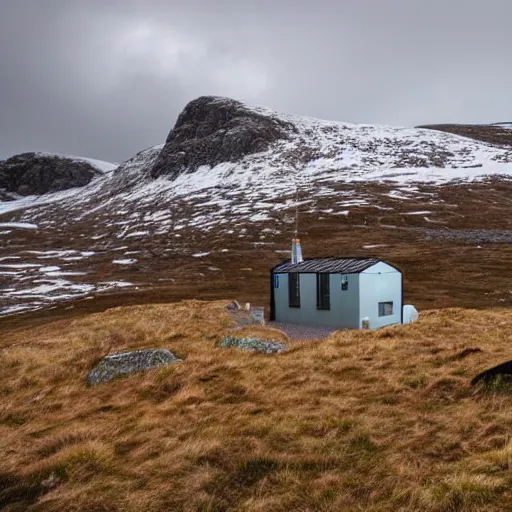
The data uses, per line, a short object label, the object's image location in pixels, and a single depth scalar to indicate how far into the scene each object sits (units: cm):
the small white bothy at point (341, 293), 2362
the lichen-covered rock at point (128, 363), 1330
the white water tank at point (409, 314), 2600
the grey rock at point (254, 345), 1525
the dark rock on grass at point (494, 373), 905
